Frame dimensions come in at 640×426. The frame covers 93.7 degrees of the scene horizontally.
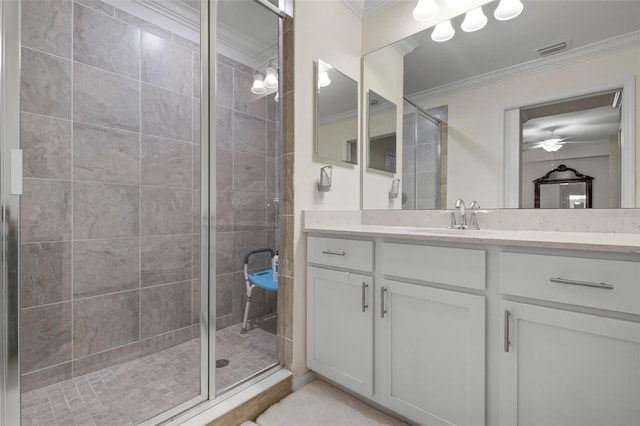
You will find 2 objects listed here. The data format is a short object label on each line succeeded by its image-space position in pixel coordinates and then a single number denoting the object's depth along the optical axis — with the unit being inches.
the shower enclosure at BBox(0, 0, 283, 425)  57.6
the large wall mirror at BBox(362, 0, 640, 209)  53.1
